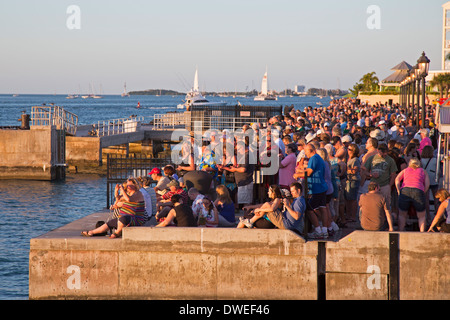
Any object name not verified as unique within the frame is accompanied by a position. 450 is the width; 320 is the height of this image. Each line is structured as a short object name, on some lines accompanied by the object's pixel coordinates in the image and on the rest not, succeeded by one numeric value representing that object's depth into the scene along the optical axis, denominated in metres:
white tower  88.71
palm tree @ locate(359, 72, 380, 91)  102.69
